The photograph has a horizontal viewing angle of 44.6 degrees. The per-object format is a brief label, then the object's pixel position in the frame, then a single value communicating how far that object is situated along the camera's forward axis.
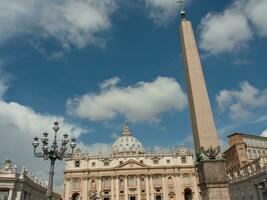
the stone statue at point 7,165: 51.96
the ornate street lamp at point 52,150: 19.17
